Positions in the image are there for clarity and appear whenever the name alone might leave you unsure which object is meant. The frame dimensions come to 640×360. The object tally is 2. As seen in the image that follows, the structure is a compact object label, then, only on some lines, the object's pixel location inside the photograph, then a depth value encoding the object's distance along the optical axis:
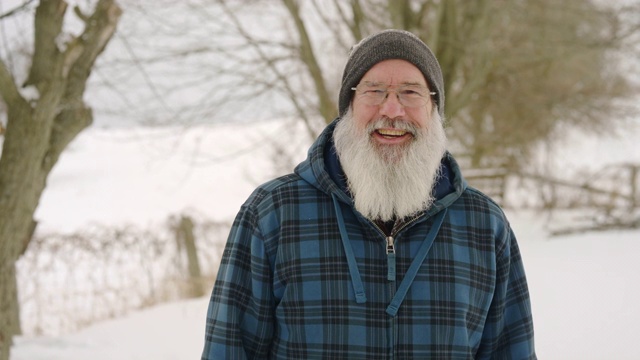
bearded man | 1.81
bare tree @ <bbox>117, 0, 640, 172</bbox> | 8.68
